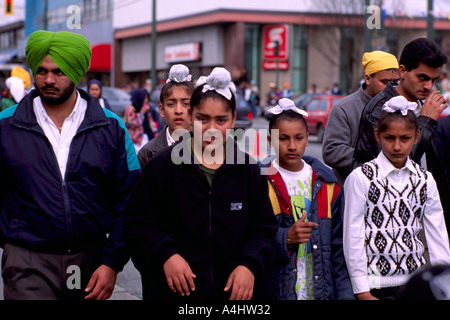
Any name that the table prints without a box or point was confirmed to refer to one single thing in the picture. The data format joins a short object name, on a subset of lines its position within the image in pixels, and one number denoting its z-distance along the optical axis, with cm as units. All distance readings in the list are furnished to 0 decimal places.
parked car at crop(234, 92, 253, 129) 2109
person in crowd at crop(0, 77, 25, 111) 1014
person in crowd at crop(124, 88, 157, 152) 1064
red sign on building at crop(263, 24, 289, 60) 4190
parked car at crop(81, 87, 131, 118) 2897
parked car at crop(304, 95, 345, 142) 2239
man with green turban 343
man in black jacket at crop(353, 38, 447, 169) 433
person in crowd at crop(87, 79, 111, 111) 1186
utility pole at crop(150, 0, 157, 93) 2589
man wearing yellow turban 488
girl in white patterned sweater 376
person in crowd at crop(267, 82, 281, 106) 3257
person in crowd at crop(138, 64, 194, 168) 457
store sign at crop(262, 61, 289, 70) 4303
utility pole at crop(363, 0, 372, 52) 1945
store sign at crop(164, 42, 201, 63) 4331
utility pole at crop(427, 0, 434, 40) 1961
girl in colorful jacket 377
